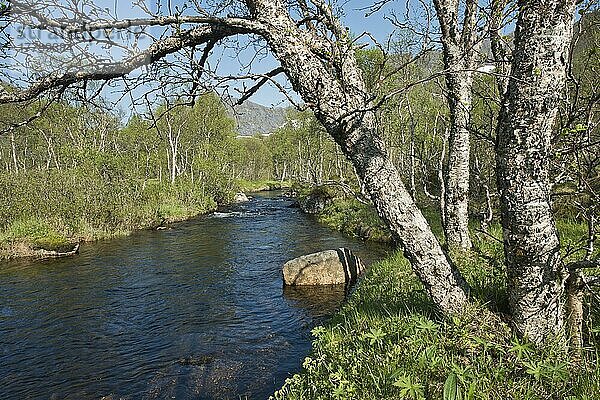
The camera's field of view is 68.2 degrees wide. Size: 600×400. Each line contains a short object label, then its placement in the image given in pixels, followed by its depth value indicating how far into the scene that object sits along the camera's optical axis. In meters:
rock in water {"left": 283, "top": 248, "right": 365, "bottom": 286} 11.41
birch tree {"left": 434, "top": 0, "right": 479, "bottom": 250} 7.11
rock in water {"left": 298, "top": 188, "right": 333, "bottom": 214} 29.33
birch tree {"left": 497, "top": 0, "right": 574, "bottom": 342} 2.99
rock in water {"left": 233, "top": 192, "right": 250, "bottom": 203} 42.23
